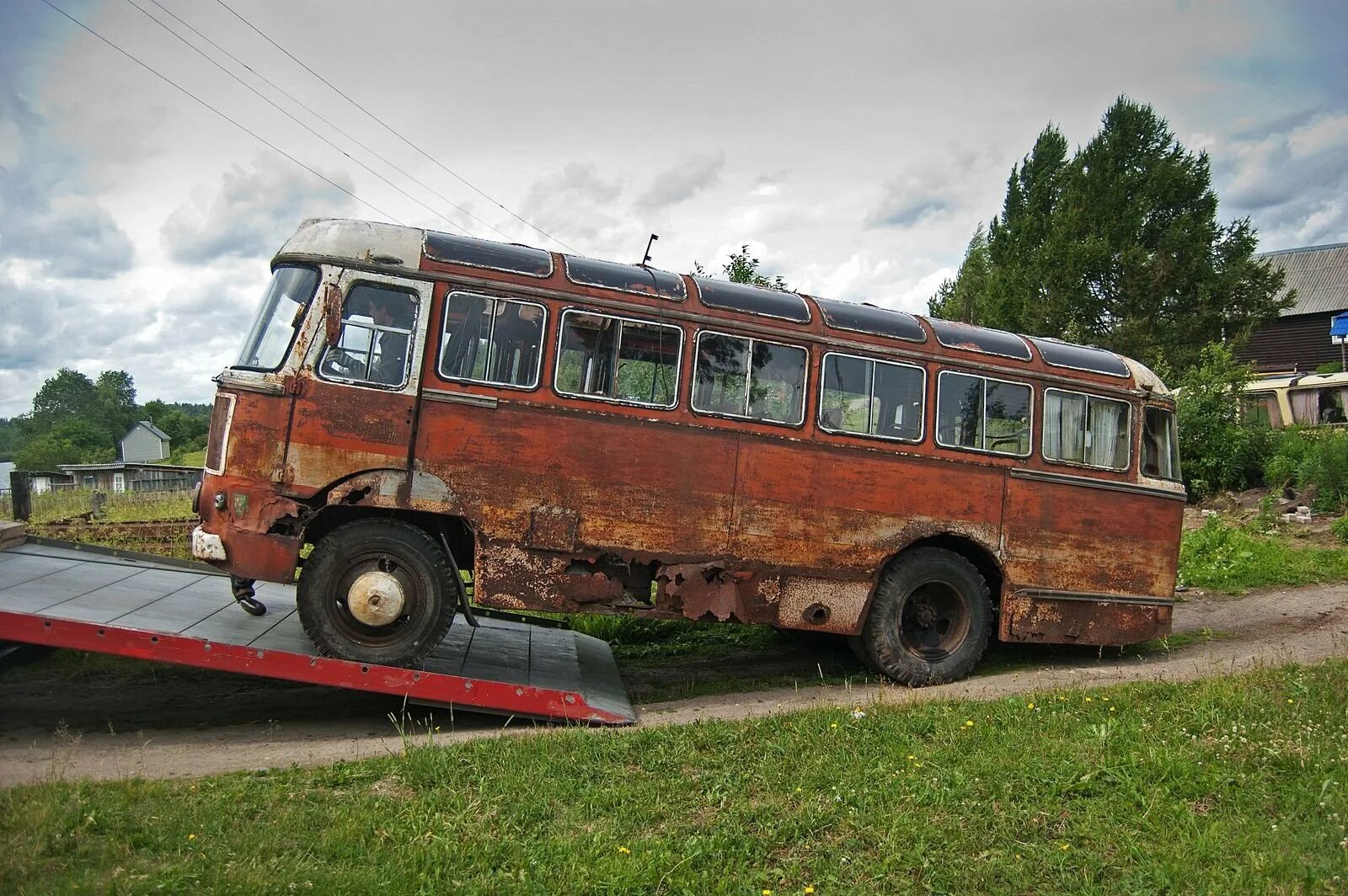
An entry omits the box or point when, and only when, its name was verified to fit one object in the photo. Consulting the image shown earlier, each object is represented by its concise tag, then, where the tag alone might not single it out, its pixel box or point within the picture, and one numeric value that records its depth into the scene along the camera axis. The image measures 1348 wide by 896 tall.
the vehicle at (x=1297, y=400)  23.97
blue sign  30.84
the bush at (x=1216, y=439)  20.09
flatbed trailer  6.12
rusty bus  6.90
